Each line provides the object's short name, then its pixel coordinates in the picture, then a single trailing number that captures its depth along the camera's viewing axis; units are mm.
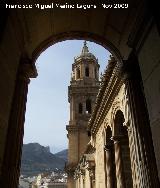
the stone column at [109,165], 7508
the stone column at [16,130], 3076
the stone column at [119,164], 6335
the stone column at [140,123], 3175
